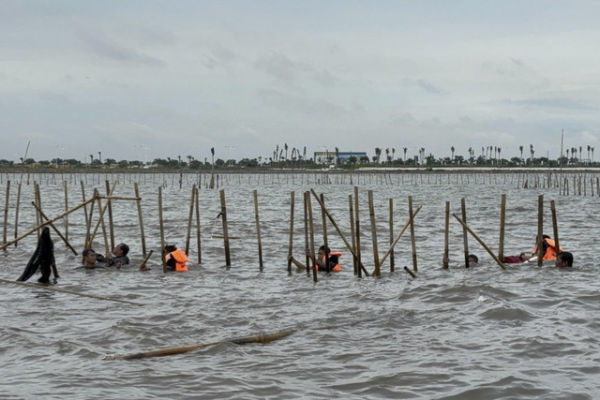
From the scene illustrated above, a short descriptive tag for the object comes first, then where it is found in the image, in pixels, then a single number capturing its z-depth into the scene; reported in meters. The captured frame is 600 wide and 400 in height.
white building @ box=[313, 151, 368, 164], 180.38
